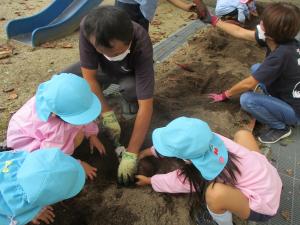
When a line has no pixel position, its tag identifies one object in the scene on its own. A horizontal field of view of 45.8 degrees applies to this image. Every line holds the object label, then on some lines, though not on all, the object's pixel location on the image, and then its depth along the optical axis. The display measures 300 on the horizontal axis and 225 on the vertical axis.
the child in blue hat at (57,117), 1.78
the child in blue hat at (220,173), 1.60
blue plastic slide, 3.98
